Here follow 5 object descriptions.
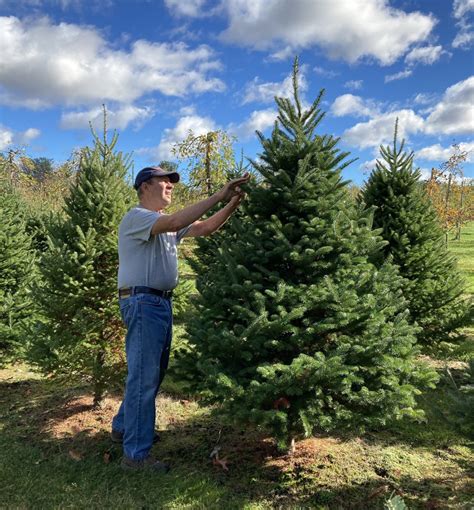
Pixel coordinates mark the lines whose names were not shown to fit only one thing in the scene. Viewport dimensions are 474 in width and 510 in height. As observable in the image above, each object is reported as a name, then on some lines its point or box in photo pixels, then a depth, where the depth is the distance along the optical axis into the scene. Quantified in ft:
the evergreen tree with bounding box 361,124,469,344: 21.43
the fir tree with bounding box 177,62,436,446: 10.94
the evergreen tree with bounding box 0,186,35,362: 21.94
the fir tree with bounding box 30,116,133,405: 16.17
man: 13.12
